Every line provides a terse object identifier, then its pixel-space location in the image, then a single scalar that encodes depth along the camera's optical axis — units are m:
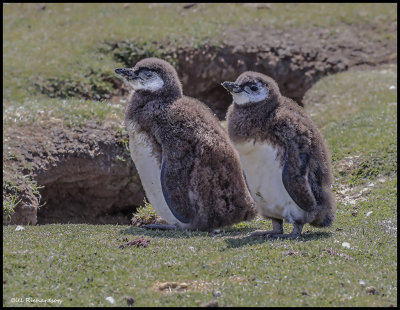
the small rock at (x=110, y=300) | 11.84
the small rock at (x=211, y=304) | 11.60
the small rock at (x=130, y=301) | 11.76
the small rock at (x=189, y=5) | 43.62
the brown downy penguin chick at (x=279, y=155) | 16.52
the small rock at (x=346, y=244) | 15.42
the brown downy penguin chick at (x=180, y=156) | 17.98
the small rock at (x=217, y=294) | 12.18
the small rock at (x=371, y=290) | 12.40
